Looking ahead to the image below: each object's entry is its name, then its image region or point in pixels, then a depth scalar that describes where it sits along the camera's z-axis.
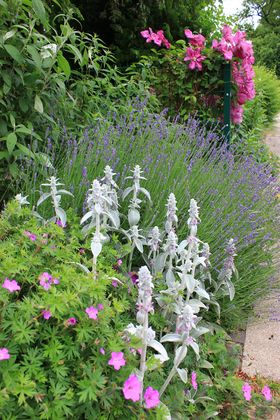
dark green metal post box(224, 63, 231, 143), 4.88
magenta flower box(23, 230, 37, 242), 1.85
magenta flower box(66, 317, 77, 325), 1.41
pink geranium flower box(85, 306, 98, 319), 1.42
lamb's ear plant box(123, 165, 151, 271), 2.23
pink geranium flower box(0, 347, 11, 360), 1.24
